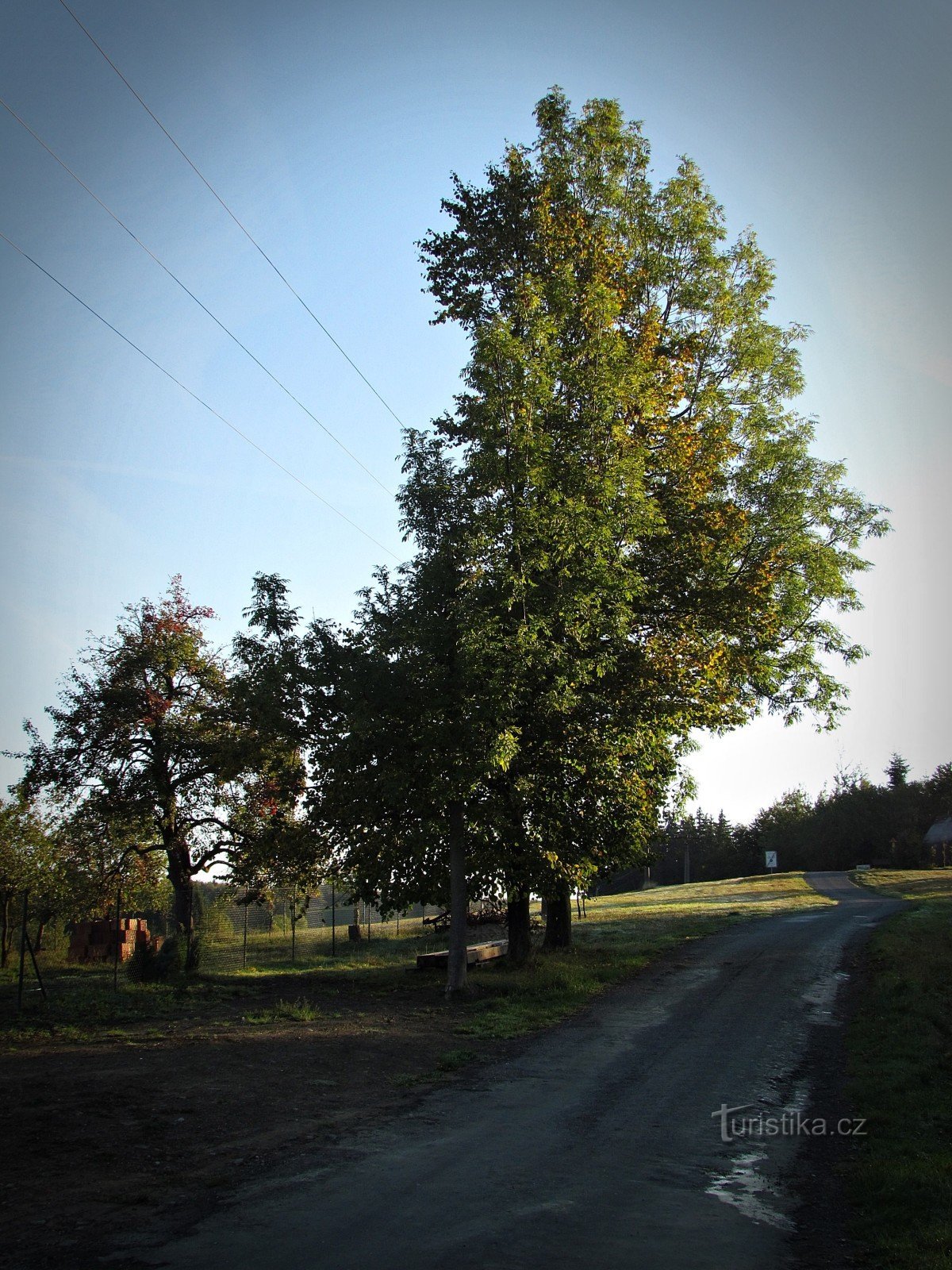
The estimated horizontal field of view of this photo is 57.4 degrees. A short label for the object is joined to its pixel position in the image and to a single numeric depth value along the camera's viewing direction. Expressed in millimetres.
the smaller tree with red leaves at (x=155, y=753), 25000
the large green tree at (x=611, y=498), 16859
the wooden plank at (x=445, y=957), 22156
